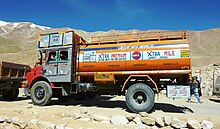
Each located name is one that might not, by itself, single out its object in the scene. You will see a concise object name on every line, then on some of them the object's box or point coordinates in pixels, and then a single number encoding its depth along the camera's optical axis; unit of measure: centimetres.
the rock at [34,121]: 524
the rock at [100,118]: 532
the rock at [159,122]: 498
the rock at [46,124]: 499
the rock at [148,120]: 506
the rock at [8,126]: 542
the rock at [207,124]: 468
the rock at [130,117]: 527
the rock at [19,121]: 533
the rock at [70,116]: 550
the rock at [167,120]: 496
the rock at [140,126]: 483
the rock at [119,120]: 516
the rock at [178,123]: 484
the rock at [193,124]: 468
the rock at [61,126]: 487
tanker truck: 623
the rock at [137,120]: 513
